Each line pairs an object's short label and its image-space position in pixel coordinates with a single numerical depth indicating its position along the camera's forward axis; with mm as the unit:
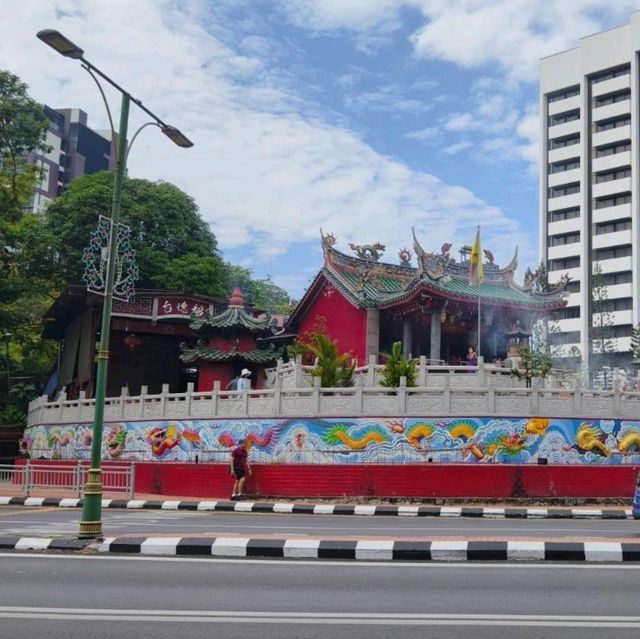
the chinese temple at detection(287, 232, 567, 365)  31734
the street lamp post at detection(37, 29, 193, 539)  11531
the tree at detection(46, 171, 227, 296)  41500
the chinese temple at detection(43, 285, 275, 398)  33781
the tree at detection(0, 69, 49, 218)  40281
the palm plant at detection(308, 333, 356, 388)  24781
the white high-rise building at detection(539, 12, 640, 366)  62500
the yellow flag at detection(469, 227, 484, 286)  30781
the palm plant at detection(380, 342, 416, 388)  23641
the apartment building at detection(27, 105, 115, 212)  74250
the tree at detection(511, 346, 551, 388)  24734
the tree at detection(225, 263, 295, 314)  70875
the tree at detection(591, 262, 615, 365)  55625
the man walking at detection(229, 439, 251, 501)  21781
